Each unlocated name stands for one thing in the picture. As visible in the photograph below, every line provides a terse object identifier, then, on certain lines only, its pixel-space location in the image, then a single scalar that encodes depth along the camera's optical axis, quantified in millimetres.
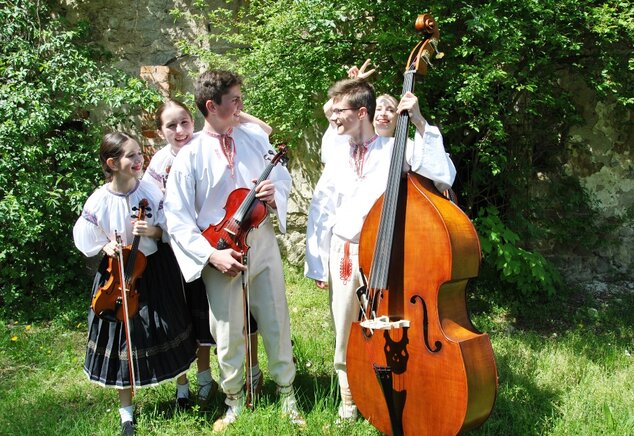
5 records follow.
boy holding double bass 3104
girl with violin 3232
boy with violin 3049
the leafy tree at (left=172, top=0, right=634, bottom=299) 4371
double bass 2471
